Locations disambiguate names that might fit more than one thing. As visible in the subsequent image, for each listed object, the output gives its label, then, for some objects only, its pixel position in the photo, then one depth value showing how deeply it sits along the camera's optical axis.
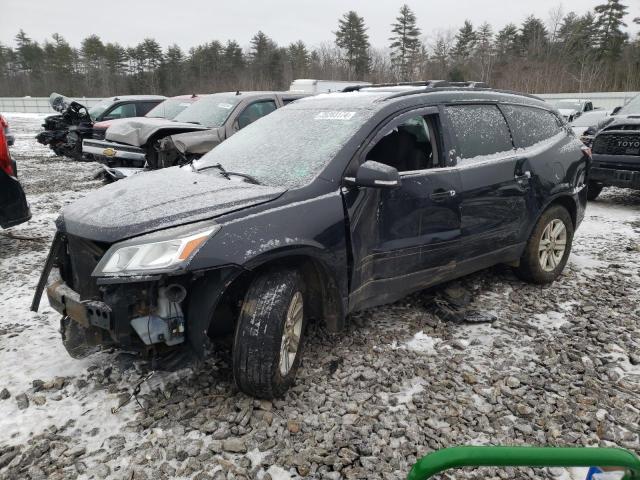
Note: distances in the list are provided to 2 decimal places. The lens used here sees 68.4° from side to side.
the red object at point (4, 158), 4.62
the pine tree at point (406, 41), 57.91
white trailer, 19.53
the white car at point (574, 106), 16.23
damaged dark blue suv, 2.36
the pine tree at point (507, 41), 52.91
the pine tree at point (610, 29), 43.47
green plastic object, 1.20
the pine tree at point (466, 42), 55.09
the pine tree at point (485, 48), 49.91
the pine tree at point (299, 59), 58.19
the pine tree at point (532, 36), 51.62
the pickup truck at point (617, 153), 7.15
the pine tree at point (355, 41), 57.48
